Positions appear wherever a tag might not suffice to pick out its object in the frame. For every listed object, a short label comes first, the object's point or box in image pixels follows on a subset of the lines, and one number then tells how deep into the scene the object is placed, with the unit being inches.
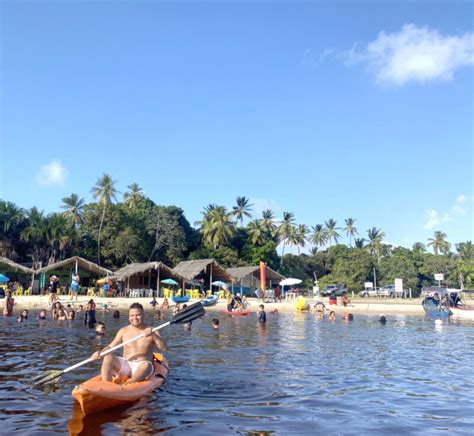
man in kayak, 292.8
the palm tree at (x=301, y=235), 2797.7
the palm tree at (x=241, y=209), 2738.7
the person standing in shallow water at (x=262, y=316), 929.5
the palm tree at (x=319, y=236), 3137.3
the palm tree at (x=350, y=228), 3307.1
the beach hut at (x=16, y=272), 1514.5
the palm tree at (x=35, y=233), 1909.4
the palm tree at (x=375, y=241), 3058.6
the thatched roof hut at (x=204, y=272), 1715.1
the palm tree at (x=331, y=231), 3152.1
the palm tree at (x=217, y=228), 2292.1
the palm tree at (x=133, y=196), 2424.1
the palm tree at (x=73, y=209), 2112.5
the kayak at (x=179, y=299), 1384.1
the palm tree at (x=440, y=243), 3228.3
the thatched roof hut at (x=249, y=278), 1893.9
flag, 1492.4
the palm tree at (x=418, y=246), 3139.8
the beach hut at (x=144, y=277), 1574.8
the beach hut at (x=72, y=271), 1521.9
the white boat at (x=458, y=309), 1216.8
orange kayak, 249.9
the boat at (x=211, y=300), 1389.0
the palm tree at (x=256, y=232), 2414.0
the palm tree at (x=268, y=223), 2623.0
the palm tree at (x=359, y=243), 3080.7
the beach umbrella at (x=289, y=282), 1631.5
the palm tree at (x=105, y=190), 2106.3
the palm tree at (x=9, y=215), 1896.9
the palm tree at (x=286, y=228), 2755.9
